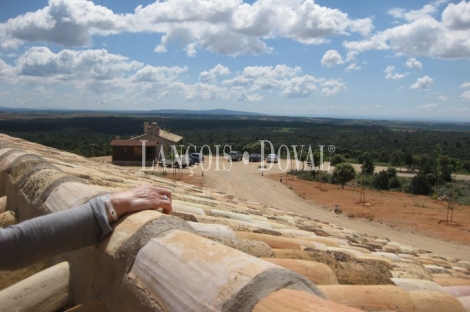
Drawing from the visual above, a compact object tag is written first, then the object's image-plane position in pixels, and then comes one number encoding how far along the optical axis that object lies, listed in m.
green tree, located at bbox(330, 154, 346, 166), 50.64
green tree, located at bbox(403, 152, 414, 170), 51.95
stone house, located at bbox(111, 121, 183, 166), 40.72
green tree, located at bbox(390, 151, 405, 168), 57.31
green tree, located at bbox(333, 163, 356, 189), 31.28
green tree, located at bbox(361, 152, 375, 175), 44.09
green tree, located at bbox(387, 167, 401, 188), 36.88
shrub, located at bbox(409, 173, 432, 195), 32.56
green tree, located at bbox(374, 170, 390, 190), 36.09
